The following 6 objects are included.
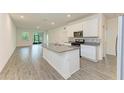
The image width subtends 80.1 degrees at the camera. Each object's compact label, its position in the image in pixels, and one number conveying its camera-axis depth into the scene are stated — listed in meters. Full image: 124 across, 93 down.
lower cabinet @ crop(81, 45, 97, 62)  2.94
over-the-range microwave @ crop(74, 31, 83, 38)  3.81
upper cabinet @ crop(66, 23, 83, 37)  3.81
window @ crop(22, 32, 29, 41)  8.20
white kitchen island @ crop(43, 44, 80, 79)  1.87
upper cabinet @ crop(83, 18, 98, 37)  3.15
